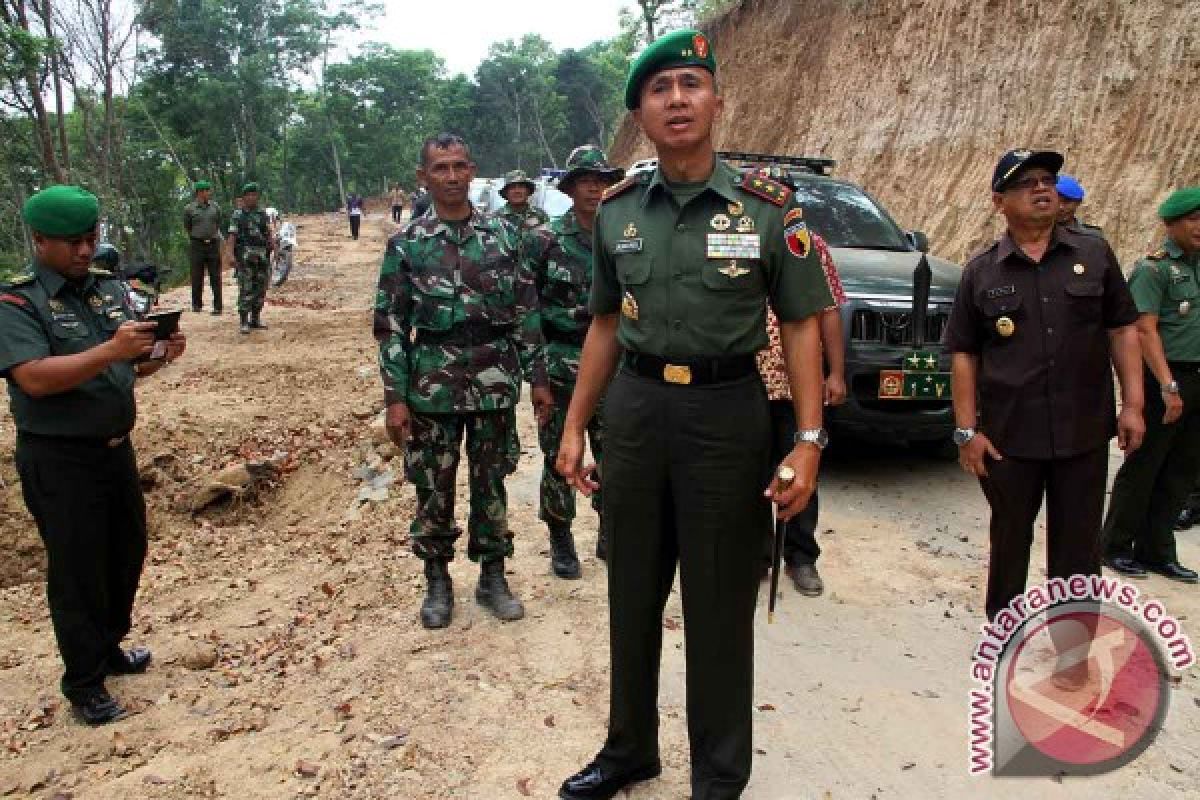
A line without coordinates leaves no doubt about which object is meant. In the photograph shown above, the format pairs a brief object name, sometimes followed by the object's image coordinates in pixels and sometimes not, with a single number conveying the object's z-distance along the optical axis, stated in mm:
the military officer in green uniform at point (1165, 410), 3879
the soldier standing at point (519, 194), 7656
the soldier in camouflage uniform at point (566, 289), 4039
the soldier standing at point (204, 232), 11289
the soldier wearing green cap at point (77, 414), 2902
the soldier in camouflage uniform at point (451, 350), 3512
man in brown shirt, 2975
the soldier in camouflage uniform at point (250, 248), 10664
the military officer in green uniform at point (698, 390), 2186
